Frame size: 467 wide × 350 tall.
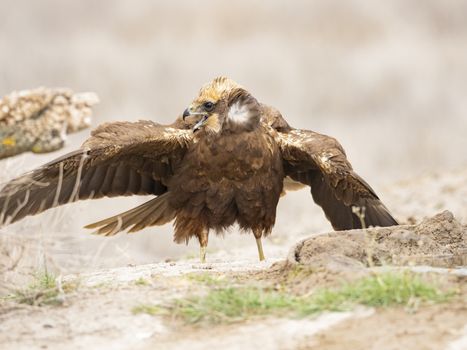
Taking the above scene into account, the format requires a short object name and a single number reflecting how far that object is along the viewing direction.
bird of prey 14.48
